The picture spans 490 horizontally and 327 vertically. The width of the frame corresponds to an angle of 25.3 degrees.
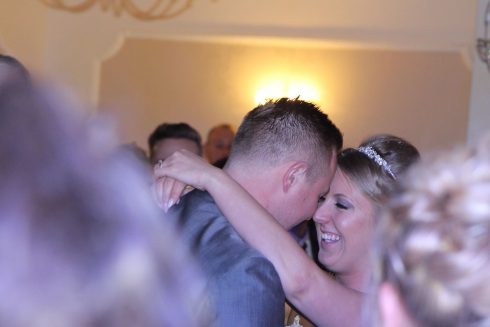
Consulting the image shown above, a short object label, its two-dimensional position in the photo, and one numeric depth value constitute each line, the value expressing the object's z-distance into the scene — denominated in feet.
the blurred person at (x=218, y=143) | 21.58
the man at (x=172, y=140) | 13.82
